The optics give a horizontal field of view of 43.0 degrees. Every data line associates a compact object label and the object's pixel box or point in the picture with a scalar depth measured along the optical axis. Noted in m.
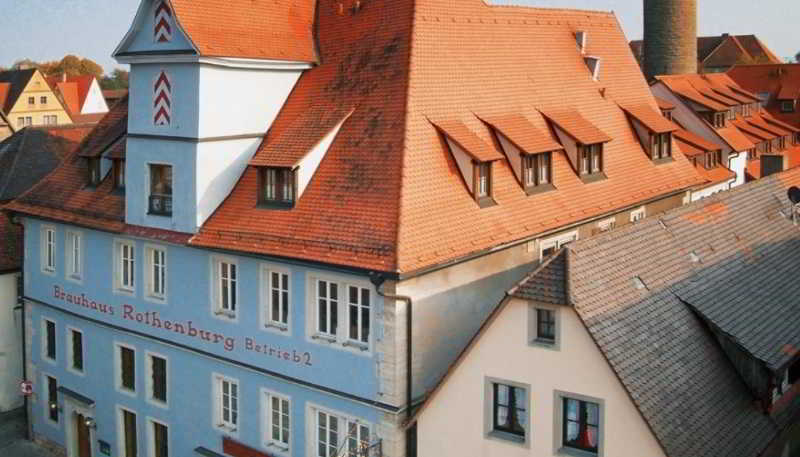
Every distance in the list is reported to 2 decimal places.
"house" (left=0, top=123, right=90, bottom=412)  36.34
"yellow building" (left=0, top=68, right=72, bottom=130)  89.50
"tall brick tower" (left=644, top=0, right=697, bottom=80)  66.25
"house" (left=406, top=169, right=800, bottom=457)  18.11
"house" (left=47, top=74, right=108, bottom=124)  110.19
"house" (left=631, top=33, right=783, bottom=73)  108.06
